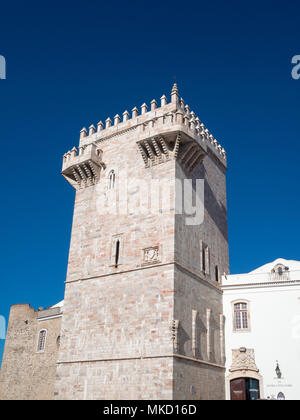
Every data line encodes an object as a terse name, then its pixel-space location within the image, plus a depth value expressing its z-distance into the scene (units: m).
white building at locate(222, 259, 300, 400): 22.12
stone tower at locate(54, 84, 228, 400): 19.59
